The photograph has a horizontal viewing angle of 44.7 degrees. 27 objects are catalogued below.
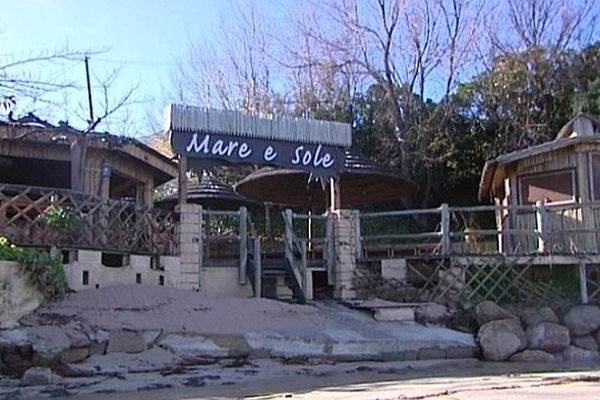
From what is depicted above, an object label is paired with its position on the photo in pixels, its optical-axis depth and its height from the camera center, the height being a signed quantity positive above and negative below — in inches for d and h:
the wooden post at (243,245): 537.3 +20.8
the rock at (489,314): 522.0 -30.8
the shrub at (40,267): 413.1 +4.8
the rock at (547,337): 504.7 -46.3
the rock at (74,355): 389.1 -43.1
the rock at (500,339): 489.1 -46.5
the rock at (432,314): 520.7 -30.6
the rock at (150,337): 426.0 -36.6
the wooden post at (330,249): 573.6 +18.4
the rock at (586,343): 518.9 -52.1
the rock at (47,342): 383.9 -35.7
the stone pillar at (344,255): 571.2 +13.6
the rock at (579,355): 502.6 -58.8
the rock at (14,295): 403.2 -10.6
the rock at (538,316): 521.7 -33.4
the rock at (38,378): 355.6 -50.1
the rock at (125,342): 415.5 -38.6
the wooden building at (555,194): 591.0 +67.0
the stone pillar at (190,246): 510.3 +19.7
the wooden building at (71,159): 565.9 +99.4
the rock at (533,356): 491.8 -58.1
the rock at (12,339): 385.4 -33.5
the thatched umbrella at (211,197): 805.2 +85.2
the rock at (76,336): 398.6 -33.3
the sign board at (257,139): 526.9 +101.6
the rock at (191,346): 426.9 -42.5
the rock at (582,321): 525.0 -36.8
